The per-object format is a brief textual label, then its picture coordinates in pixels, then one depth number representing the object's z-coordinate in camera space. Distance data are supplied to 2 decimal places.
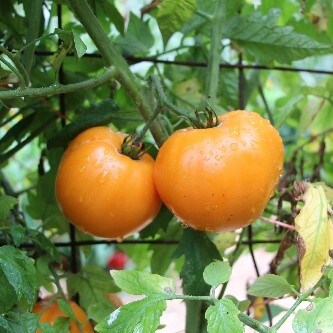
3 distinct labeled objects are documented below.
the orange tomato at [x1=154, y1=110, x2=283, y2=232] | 0.49
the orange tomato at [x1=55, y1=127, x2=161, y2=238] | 0.52
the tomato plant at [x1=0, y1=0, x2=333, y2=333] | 0.46
